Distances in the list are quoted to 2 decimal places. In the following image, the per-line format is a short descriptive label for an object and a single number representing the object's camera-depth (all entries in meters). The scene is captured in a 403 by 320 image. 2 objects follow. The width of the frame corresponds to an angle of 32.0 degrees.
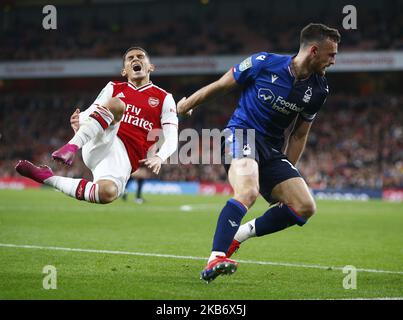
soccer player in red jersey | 7.38
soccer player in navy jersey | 6.93
